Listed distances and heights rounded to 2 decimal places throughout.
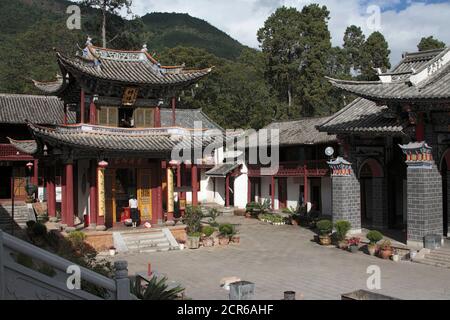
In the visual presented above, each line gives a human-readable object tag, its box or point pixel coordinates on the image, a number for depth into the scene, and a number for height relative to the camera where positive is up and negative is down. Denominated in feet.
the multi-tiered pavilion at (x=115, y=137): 63.87 +4.16
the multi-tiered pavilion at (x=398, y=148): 53.01 +2.10
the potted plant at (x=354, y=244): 58.70 -9.77
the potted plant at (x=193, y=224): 62.75 -7.97
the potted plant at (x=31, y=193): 82.41 -4.77
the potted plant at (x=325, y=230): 63.26 -8.64
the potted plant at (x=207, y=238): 63.98 -9.59
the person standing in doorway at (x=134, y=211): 66.95 -6.15
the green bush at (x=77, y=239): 56.49 -8.50
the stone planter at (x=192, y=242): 62.64 -9.90
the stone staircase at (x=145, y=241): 60.18 -9.66
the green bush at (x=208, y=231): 64.08 -8.68
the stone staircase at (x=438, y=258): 48.88 -9.78
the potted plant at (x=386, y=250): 53.98 -9.68
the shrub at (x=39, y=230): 59.06 -7.65
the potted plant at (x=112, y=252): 57.82 -10.27
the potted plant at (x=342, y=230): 60.85 -8.28
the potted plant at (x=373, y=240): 55.52 -8.81
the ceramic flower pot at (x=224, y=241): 65.16 -10.19
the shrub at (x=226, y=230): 65.10 -8.67
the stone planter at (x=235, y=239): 66.81 -10.26
